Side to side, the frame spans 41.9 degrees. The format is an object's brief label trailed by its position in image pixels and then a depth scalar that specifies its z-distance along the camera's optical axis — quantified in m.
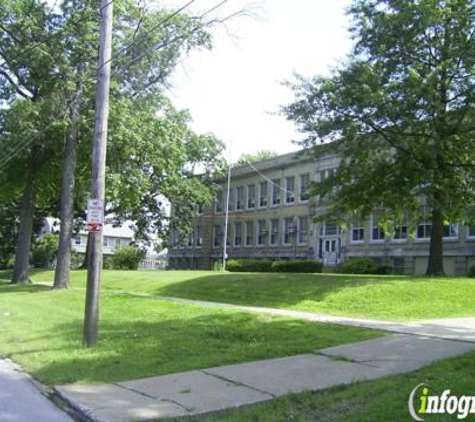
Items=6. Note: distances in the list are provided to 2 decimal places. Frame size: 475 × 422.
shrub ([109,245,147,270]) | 50.71
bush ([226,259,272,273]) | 43.19
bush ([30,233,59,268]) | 60.00
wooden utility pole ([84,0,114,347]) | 11.19
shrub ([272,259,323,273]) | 39.28
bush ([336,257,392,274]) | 36.78
